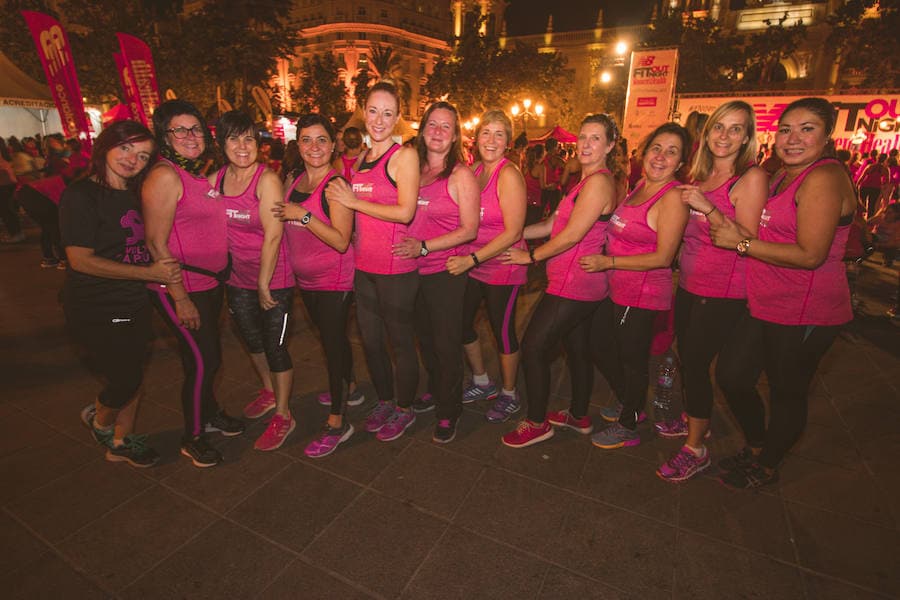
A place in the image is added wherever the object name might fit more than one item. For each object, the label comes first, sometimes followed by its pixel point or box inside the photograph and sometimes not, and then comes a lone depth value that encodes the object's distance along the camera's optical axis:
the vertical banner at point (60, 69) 8.59
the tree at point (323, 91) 57.06
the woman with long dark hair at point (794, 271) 2.46
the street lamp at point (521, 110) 42.50
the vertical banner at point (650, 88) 13.49
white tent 13.15
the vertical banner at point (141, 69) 11.07
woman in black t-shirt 2.63
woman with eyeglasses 2.73
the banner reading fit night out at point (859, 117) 15.77
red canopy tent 24.44
